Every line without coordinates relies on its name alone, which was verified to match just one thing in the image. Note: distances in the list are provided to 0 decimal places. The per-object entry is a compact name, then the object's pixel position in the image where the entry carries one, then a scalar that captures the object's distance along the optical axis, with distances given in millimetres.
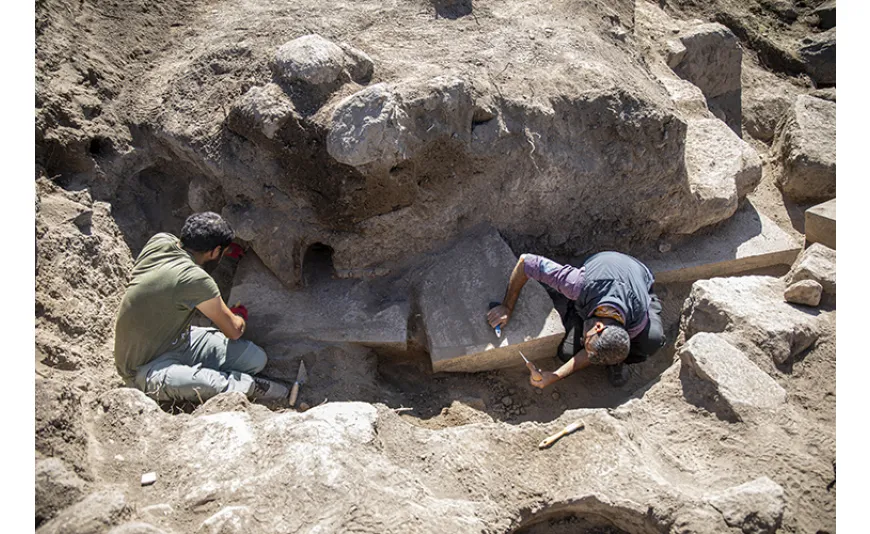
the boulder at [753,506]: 2299
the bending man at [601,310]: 3270
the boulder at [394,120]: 3168
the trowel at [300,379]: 3291
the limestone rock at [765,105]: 5258
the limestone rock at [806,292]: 3256
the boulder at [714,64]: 5129
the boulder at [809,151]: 4461
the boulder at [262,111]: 3244
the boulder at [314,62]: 3287
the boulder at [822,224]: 3736
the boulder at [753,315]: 3078
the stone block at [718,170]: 3955
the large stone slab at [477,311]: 3426
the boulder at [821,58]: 5527
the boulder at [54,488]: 2080
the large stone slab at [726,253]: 4039
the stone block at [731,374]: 2783
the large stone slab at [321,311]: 3486
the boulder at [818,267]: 3309
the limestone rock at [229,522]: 2146
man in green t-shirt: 2951
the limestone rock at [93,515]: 2033
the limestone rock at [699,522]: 2281
